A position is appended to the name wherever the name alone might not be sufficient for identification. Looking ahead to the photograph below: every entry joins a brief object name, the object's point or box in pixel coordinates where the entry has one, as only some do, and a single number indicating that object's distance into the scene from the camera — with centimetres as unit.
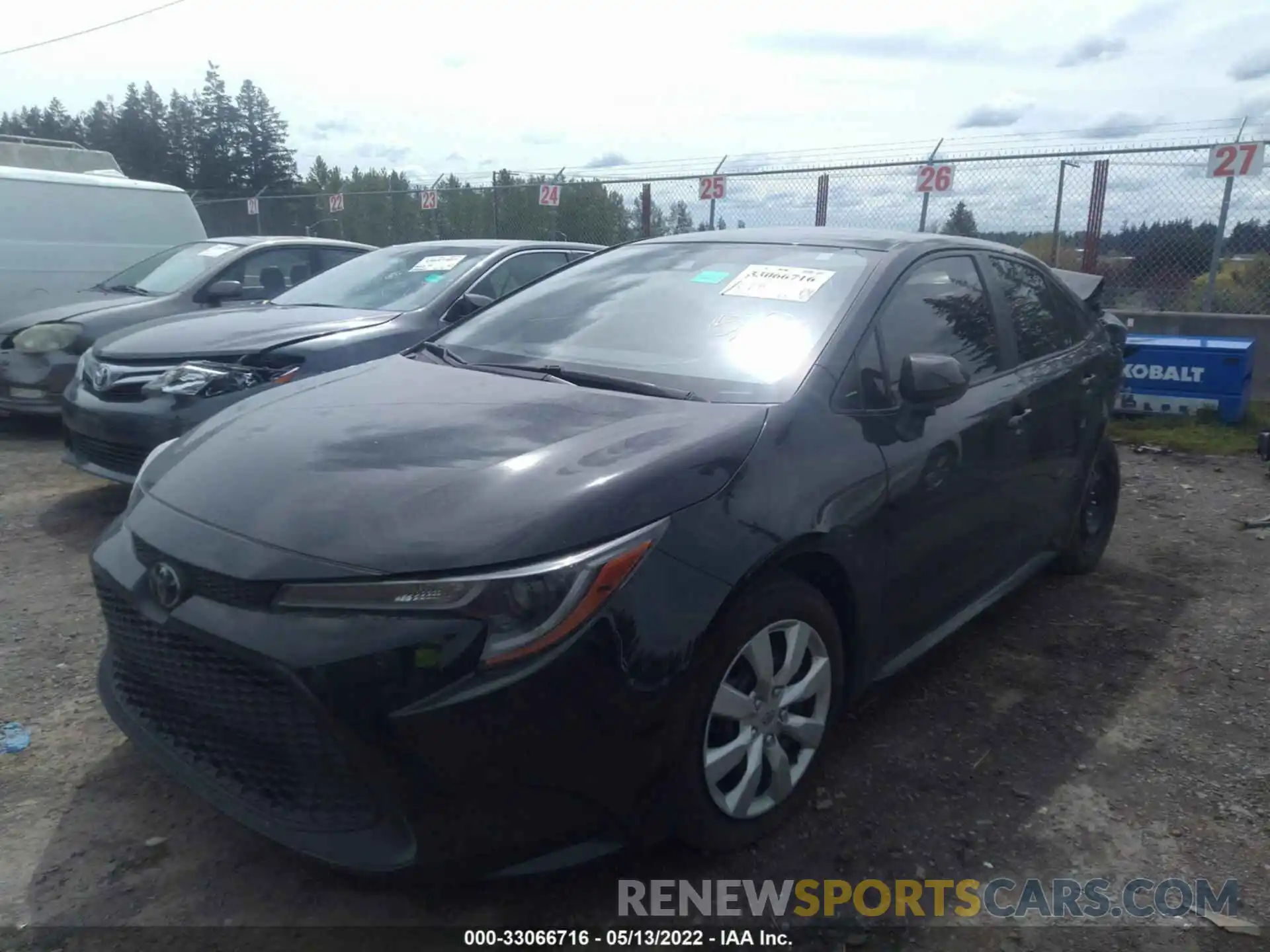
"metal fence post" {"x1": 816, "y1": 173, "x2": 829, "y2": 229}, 1021
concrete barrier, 820
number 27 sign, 790
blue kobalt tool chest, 769
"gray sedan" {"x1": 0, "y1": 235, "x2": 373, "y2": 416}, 663
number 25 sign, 1091
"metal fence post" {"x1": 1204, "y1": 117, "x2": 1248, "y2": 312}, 829
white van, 818
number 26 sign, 944
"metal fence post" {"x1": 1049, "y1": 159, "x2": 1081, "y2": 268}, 914
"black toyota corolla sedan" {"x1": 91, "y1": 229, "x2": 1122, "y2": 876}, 198
